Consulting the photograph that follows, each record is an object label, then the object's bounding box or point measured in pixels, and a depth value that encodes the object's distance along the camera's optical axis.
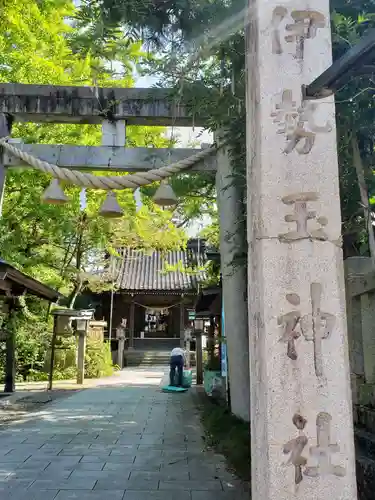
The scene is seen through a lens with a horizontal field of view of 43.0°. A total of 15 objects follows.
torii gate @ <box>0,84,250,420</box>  7.32
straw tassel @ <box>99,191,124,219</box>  5.84
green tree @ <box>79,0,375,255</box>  4.22
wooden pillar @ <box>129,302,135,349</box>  28.34
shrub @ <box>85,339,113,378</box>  18.78
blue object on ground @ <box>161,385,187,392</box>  14.37
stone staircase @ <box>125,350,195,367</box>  26.58
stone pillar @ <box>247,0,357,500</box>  2.50
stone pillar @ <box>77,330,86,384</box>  16.11
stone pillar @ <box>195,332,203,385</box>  15.80
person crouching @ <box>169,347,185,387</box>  14.15
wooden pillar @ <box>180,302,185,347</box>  28.30
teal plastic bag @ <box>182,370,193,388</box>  15.11
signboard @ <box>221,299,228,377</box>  10.04
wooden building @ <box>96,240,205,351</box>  28.06
